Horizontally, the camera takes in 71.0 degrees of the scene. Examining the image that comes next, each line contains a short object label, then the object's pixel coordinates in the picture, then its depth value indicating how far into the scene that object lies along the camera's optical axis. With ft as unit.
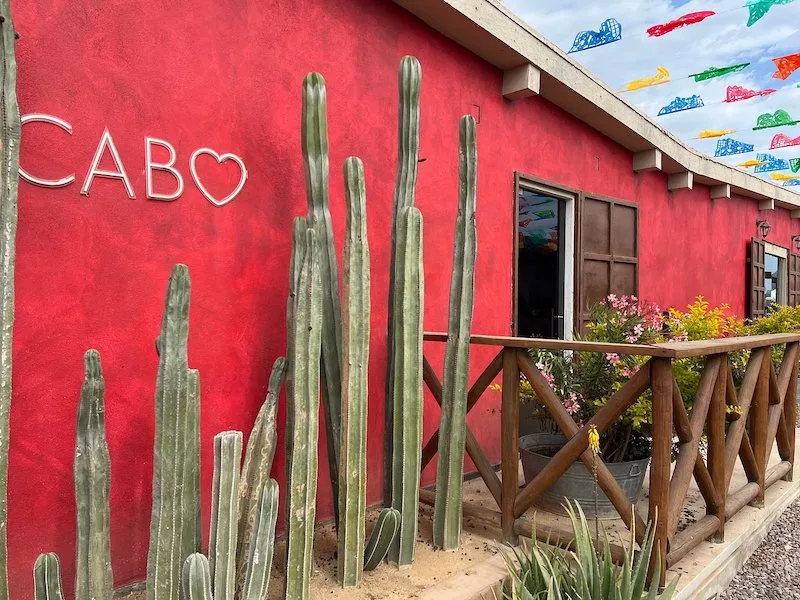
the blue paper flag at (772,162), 30.01
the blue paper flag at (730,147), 27.25
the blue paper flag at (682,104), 21.45
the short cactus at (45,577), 5.51
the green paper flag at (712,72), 17.89
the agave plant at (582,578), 6.15
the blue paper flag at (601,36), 15.60
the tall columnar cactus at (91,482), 5.71
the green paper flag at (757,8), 15.06
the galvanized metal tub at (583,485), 10.21
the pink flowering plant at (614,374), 10.66
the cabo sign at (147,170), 6.75
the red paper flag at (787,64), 18.34
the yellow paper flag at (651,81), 18.02
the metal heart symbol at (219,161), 8.14
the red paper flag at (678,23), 15.61
